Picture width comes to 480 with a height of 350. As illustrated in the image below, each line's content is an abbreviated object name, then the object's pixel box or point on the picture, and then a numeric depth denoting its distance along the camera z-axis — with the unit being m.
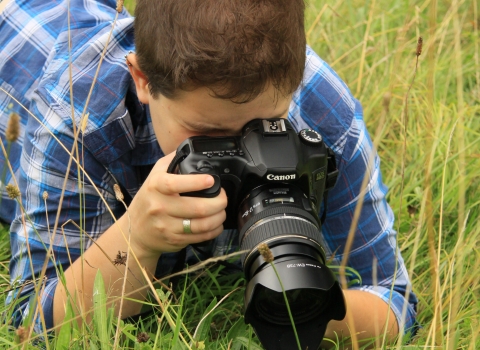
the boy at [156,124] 1.30
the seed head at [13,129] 0.82
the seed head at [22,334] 0.96
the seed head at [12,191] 1.12
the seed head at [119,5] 1.37
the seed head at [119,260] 1.30
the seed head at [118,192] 1.27
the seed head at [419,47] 1.21
